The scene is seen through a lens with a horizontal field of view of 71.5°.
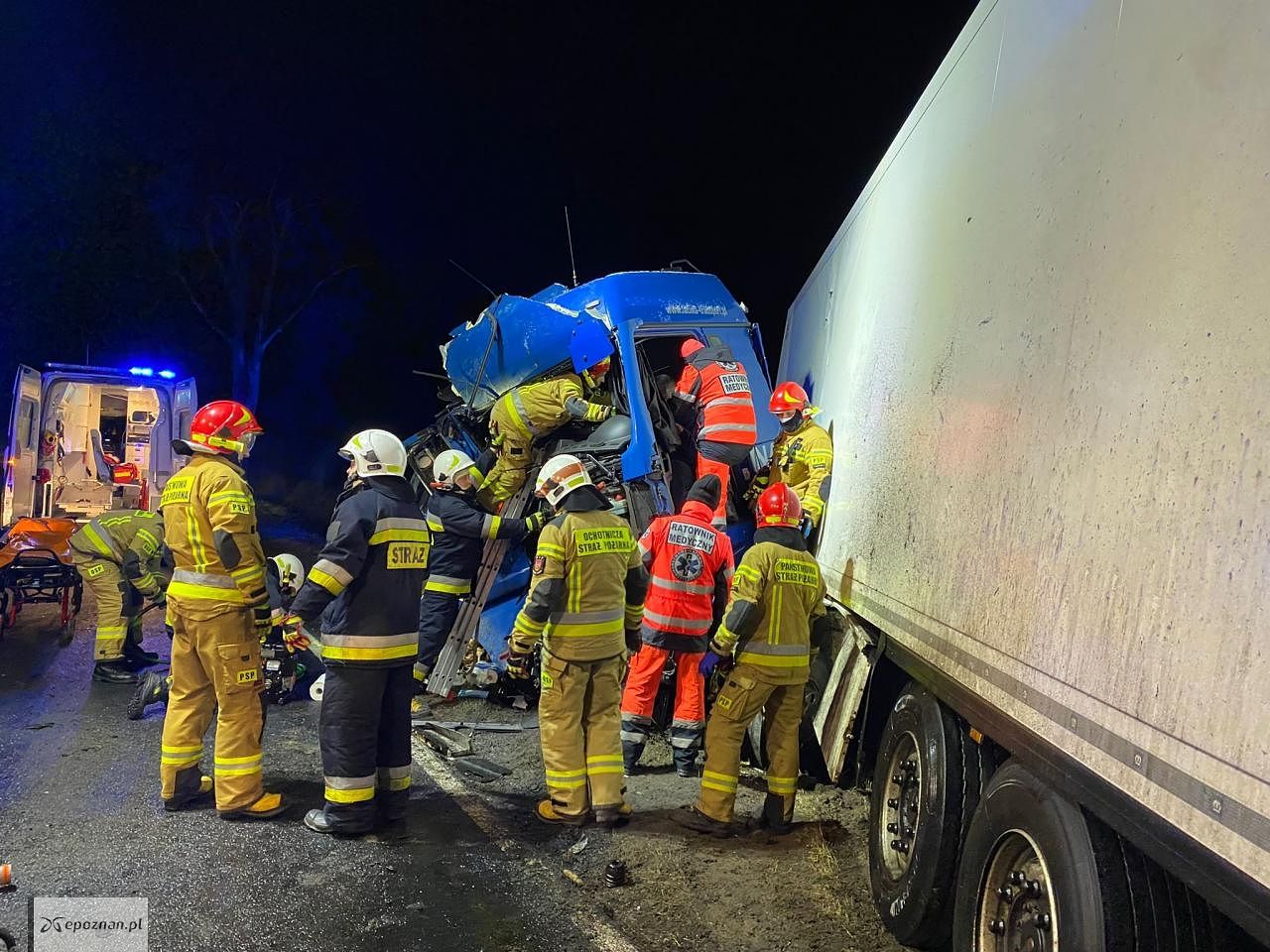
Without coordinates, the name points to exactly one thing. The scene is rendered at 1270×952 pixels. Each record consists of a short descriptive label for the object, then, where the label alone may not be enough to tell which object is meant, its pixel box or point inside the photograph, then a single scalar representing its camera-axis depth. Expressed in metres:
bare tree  23.14
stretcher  7.91
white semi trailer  1.52
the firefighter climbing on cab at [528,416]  6.48
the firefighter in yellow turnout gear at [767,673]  4.37
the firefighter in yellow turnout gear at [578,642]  4.43
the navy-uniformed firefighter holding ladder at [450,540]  6.23
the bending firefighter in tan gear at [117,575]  6.59
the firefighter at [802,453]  5.74
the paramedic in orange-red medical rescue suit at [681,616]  5.15
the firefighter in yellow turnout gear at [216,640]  4.30
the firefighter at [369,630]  4.15
